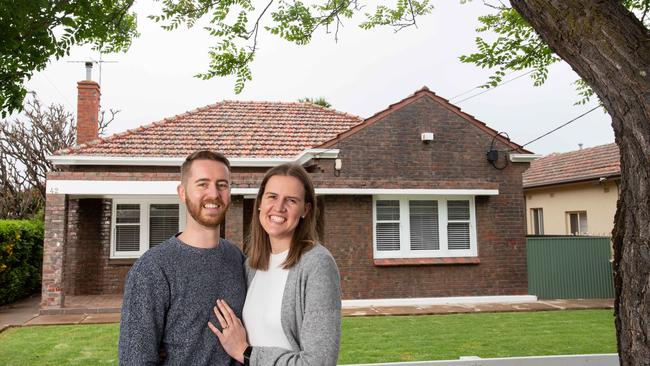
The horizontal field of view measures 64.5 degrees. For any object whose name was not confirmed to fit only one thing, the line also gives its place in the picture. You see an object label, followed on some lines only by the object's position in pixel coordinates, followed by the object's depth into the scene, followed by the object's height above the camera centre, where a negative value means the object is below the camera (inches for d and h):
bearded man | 85.2 -7.9
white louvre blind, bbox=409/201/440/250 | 519.5 +12.0
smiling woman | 84.1 -8.7
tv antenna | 613.6 +212.4
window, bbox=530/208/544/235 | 837.8 +26.1
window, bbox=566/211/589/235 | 737.8 +18.4
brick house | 492.7 +39.6
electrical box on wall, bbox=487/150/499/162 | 535.5 +84.1
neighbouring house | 678.5 +62.1
